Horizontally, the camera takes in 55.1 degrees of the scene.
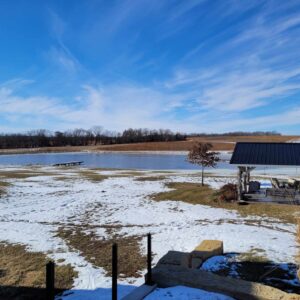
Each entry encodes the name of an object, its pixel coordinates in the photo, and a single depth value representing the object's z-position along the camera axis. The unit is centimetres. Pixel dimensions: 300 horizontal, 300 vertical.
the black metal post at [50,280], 313
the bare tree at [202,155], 1780
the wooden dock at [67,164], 3410
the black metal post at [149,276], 468
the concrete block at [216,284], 416
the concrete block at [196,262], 584
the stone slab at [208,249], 634
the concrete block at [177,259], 531
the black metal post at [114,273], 397
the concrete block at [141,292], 421
